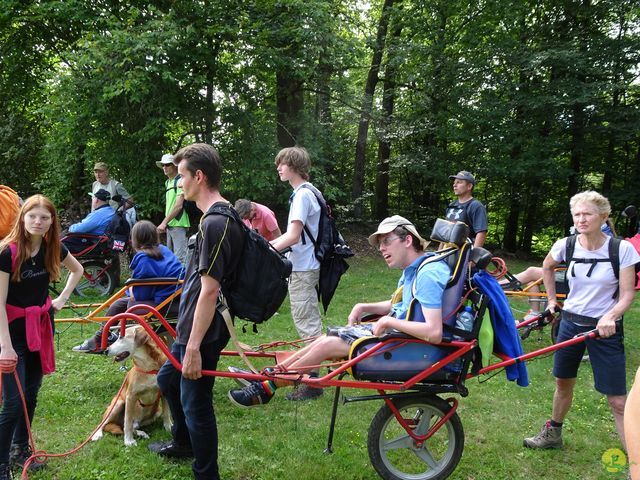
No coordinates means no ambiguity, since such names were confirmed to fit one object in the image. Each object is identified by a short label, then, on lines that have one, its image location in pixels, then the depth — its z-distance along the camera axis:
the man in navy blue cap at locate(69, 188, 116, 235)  7.82
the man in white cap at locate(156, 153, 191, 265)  7.28
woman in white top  3.36
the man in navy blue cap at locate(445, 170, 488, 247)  6.42
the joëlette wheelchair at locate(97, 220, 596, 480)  2.96
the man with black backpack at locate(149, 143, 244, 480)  2.59
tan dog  3.70
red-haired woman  2.92
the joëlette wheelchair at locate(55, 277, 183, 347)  4.39
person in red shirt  5.41
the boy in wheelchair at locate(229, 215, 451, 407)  2.84
